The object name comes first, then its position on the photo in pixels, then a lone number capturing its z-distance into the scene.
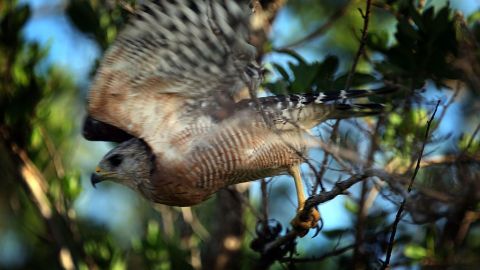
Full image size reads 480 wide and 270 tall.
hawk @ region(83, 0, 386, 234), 9.90
